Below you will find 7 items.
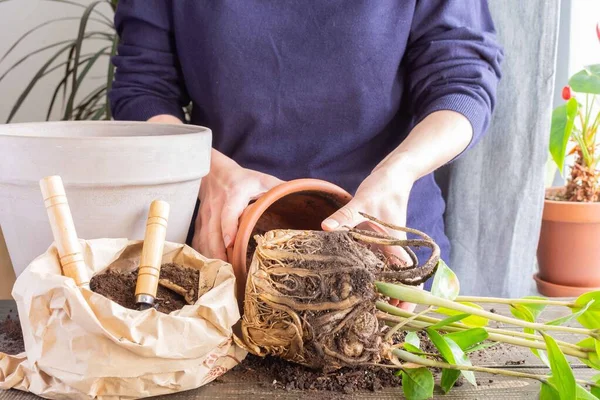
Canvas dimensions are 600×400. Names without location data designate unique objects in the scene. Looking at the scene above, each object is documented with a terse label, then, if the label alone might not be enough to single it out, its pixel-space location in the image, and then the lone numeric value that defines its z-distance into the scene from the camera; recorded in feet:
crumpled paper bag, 1.51
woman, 2.99
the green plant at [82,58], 4.80
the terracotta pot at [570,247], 4.54
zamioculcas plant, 1.66
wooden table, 1.69
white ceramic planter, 1.75
